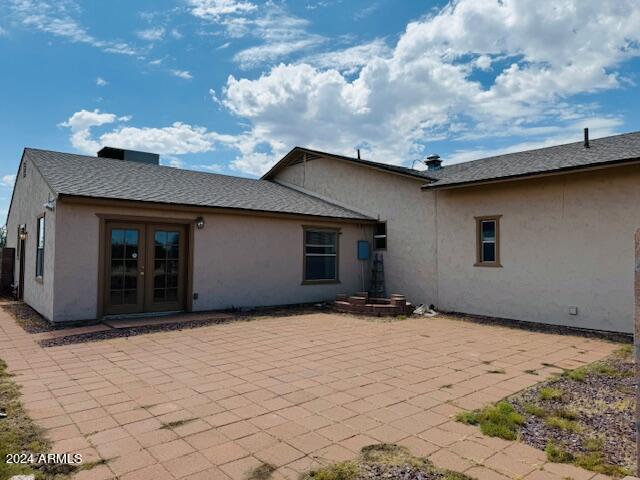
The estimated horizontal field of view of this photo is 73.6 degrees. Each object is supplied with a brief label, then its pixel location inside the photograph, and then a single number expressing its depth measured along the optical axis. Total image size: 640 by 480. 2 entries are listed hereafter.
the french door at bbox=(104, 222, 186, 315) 9.32
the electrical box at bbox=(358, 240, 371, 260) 13.69
